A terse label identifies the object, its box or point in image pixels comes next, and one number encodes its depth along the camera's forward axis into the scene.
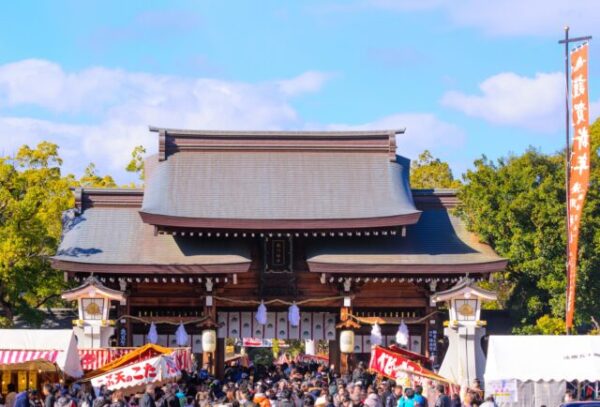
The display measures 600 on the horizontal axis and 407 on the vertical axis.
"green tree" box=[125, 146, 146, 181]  70.12
